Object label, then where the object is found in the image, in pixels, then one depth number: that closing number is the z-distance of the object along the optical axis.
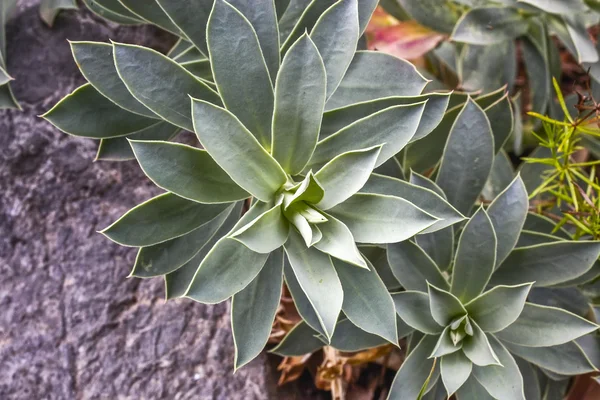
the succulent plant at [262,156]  0.36
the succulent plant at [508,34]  0.44
